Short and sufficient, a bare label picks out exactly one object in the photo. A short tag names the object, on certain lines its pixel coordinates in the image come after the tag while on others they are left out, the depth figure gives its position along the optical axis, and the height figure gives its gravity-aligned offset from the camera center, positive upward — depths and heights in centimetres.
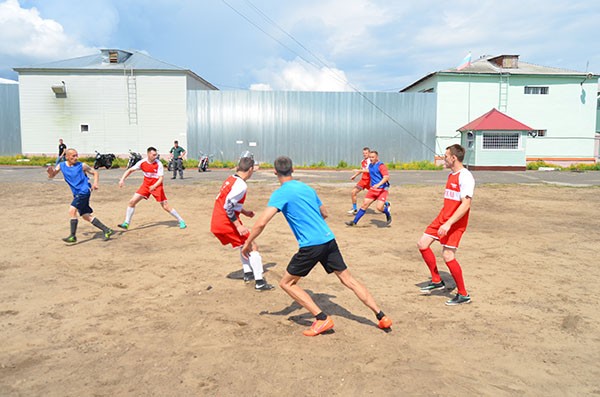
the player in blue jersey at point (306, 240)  438 -81
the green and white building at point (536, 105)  3334 +371
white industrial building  3259 +346
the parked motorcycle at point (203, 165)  2789 -58
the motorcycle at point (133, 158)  2848 -18
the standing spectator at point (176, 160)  2230 -23
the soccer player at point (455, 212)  526 -64
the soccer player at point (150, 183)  984 -60
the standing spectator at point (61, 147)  2868 +49
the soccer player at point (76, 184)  856 -54
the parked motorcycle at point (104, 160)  2830 -31
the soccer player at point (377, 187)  1050 -71
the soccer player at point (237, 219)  589 -85
